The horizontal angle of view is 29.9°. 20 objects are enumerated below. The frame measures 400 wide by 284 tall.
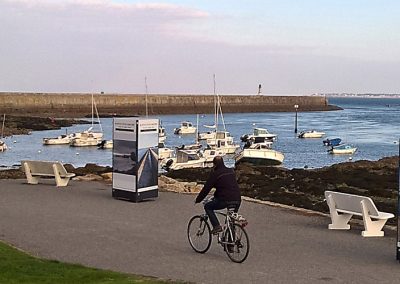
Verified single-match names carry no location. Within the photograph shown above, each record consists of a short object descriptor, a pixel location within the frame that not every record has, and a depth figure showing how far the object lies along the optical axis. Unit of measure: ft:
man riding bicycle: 38.65
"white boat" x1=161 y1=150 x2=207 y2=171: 154.93
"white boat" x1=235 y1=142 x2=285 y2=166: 175.94
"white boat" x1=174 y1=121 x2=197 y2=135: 305.12
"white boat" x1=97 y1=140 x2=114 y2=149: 236.22
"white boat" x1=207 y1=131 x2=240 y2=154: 203.20
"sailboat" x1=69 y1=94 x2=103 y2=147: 242.02
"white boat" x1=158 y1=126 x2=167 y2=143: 236.04
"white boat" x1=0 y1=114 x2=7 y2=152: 210.38
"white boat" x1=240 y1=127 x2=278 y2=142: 247.70
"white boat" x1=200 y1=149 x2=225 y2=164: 165.23
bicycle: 38.11
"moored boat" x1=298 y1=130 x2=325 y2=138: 289.37
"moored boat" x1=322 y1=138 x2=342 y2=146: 237.53
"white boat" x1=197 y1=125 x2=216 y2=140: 249.55
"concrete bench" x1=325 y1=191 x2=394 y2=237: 47.03
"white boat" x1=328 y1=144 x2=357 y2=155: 222.89
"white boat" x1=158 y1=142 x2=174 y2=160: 176.87
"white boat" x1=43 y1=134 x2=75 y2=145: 239.71
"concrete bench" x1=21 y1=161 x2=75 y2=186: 74.28
